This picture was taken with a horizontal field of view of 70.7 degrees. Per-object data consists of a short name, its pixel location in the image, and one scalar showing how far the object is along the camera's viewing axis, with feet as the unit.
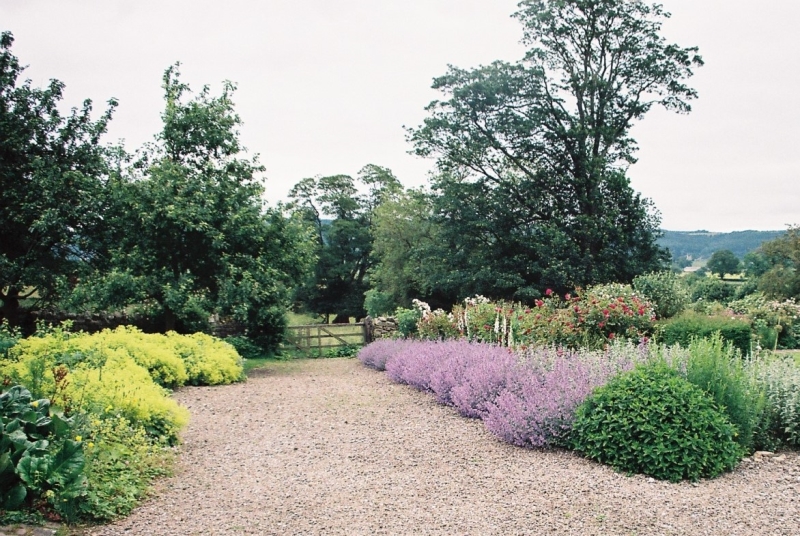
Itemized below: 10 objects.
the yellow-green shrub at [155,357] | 26.81
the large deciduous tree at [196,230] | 38.81
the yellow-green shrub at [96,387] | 15.93
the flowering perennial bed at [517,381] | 17.25
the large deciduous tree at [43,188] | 40.63
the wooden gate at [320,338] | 58.34
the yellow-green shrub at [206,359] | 30.97
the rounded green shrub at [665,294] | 43.19
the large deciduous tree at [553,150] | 67.92
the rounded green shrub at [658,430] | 14.47
